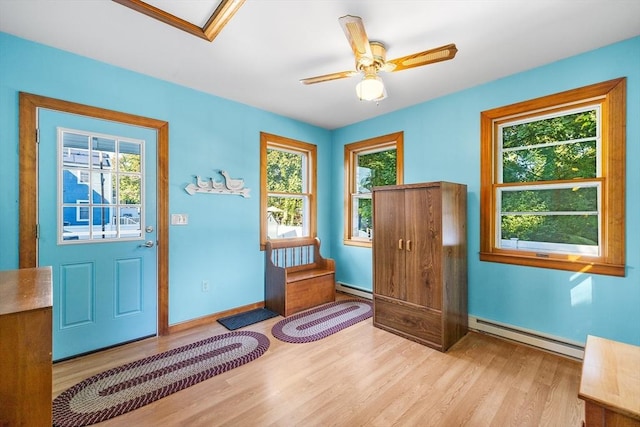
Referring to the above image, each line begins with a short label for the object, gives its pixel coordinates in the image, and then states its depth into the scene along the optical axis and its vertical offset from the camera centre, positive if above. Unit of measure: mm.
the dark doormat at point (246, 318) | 3023 -1211
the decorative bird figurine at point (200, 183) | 3057 +346
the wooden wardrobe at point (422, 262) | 2568 -487
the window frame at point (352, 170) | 3906 +674
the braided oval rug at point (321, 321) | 2812 -1227
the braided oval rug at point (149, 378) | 1747 -1230
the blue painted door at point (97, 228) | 2293 -123
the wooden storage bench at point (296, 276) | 3350 -803
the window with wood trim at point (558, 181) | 2219 +286
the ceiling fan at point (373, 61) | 1800 +1115
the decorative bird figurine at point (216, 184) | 3163 +342
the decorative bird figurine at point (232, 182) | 3252 +376
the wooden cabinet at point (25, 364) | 908 -503
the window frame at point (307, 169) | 3627 +642
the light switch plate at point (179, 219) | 2897 -51
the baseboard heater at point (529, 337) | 2373 -1165
